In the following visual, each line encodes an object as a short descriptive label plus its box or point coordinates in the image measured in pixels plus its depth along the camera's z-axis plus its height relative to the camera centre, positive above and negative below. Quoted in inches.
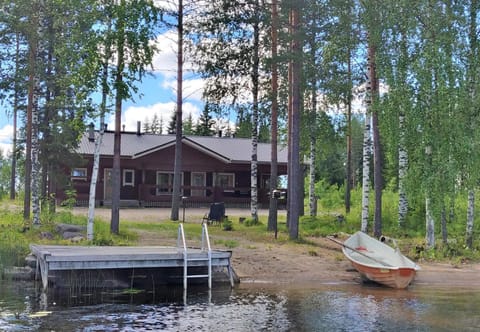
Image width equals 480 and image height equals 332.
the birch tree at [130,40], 600.4 +161.7
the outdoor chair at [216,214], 852.0 -43.8
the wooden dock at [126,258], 462.9 -64.9
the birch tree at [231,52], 773.9 +195.2
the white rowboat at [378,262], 522.6 -74.0
